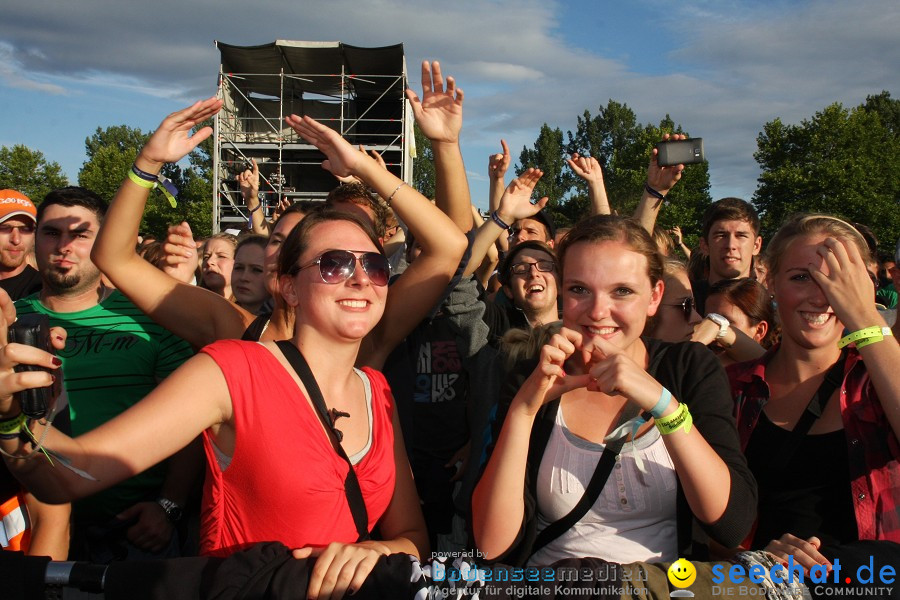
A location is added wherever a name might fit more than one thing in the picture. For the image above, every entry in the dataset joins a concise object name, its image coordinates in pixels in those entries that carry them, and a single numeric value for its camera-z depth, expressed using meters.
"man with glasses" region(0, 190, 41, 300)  4.55
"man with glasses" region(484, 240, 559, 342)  4.41
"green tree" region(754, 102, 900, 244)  35.09
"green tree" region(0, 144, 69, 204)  48.53
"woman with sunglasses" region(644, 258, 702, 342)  3.82
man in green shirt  3.00
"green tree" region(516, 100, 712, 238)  41.34
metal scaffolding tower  17.55
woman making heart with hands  2.05
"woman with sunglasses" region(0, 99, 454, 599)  1.85
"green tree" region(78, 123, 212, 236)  46.12
